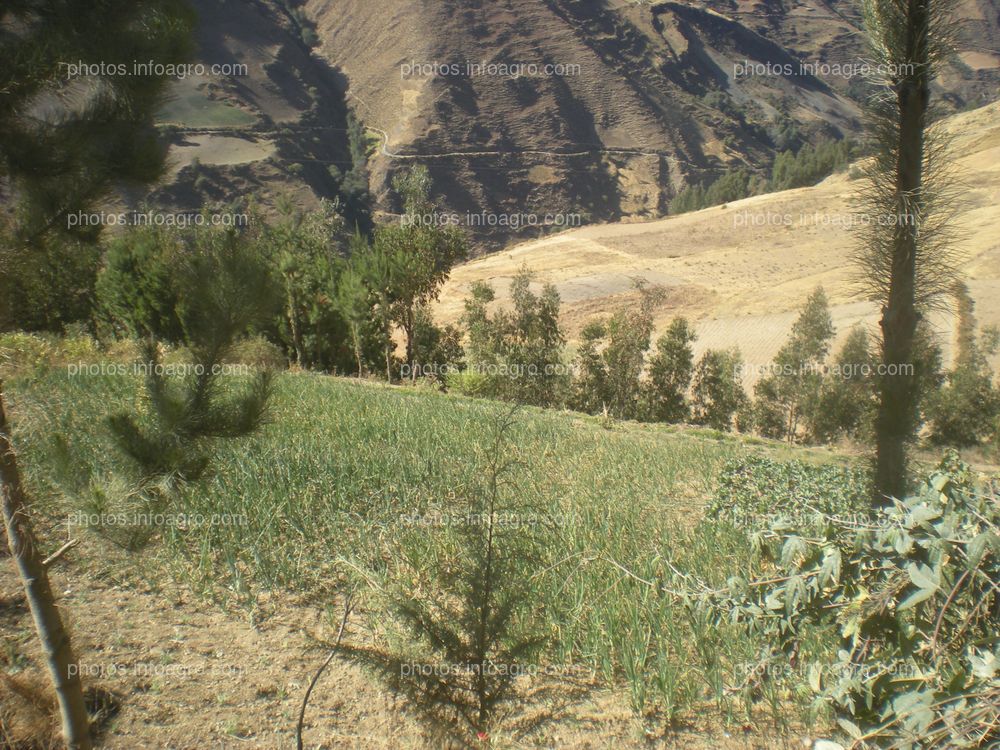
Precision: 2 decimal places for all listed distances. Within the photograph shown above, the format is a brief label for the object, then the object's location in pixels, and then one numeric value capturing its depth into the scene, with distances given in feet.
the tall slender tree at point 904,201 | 9.47
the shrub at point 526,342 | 74.33
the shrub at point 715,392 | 81.51
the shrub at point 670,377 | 79.05
